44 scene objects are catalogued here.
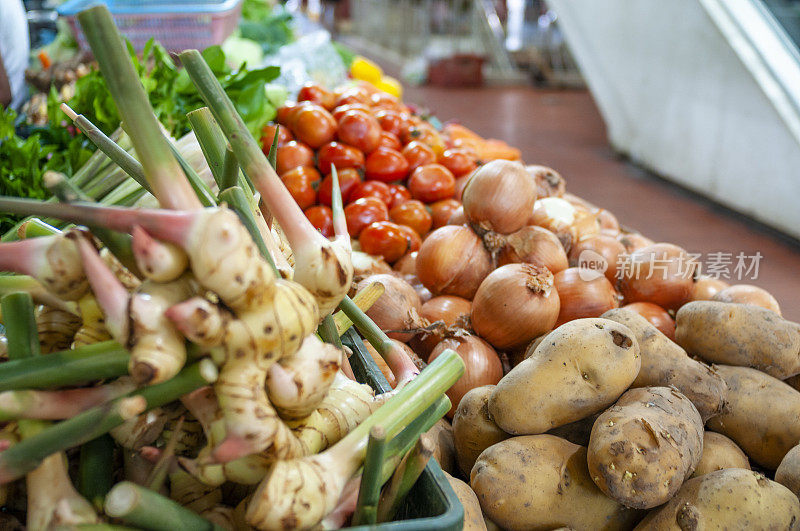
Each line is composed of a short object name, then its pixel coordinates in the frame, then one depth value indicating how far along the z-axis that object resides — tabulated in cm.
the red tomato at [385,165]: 105
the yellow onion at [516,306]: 76
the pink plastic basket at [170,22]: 137
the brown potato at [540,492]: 63
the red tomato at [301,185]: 100
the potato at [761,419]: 69
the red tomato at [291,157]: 104
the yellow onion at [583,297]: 80
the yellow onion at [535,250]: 84
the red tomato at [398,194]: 104
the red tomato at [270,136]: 106
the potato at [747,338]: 72
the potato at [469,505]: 61
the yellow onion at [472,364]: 75
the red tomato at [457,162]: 111
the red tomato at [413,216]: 100
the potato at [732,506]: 61
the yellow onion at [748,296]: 85
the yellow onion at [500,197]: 83
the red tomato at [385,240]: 93
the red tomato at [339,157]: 104
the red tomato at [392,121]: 114
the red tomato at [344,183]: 102
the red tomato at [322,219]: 99
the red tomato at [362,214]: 98
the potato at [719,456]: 67
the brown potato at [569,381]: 65
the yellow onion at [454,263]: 83
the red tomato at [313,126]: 106
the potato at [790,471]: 64
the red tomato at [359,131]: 106
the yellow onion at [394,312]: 78
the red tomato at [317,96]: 116
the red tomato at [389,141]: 109
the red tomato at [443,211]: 103
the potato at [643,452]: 60
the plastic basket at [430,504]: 48
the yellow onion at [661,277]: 85
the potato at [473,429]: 68
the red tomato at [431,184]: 104
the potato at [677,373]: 68
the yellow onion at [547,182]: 101
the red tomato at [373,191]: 102
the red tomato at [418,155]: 108
